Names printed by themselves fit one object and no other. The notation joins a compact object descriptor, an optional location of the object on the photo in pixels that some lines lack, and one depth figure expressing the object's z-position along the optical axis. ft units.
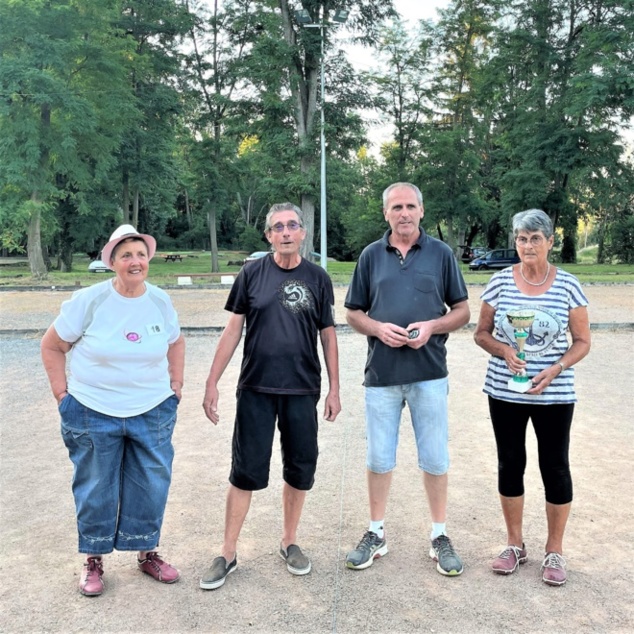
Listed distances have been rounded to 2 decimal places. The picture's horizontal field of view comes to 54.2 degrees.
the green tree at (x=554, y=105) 95.97
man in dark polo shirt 10.43
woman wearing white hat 9.50
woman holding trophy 10.03
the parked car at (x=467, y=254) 140.83
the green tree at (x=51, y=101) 78.89
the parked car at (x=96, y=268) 114.48
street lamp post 68.08
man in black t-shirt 10.16
